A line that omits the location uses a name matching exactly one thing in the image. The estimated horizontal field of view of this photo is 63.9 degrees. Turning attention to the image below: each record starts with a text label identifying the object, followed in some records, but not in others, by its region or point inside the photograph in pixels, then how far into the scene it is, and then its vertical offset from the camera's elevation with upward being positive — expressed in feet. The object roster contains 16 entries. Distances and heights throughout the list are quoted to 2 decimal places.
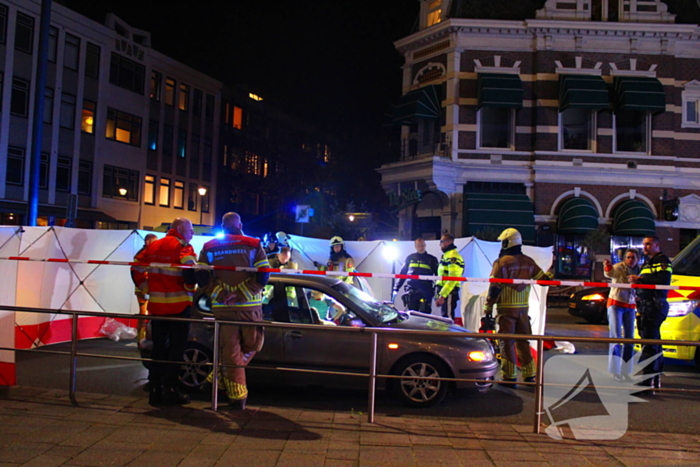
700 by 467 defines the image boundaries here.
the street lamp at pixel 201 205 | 114.32 +9.22
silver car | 19.47 -3.30
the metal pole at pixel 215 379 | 17.19 -3.98
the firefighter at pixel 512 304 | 22.31 -1.70
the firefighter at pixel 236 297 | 17.51 -1.47
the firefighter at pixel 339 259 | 35.04 -0.22
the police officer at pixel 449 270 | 30.12 -0.58
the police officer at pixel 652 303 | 22.97 -1.48
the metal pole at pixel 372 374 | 16.20 -3.40
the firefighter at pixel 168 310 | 17.92 -2.00
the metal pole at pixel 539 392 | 15.94 -3.69
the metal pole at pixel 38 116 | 37.60 +8.75
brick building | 69.41 +17.24
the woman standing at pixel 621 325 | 23.99 -2.58
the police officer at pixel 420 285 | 31.42 -1.51
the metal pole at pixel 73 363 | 17.74 -3.80
